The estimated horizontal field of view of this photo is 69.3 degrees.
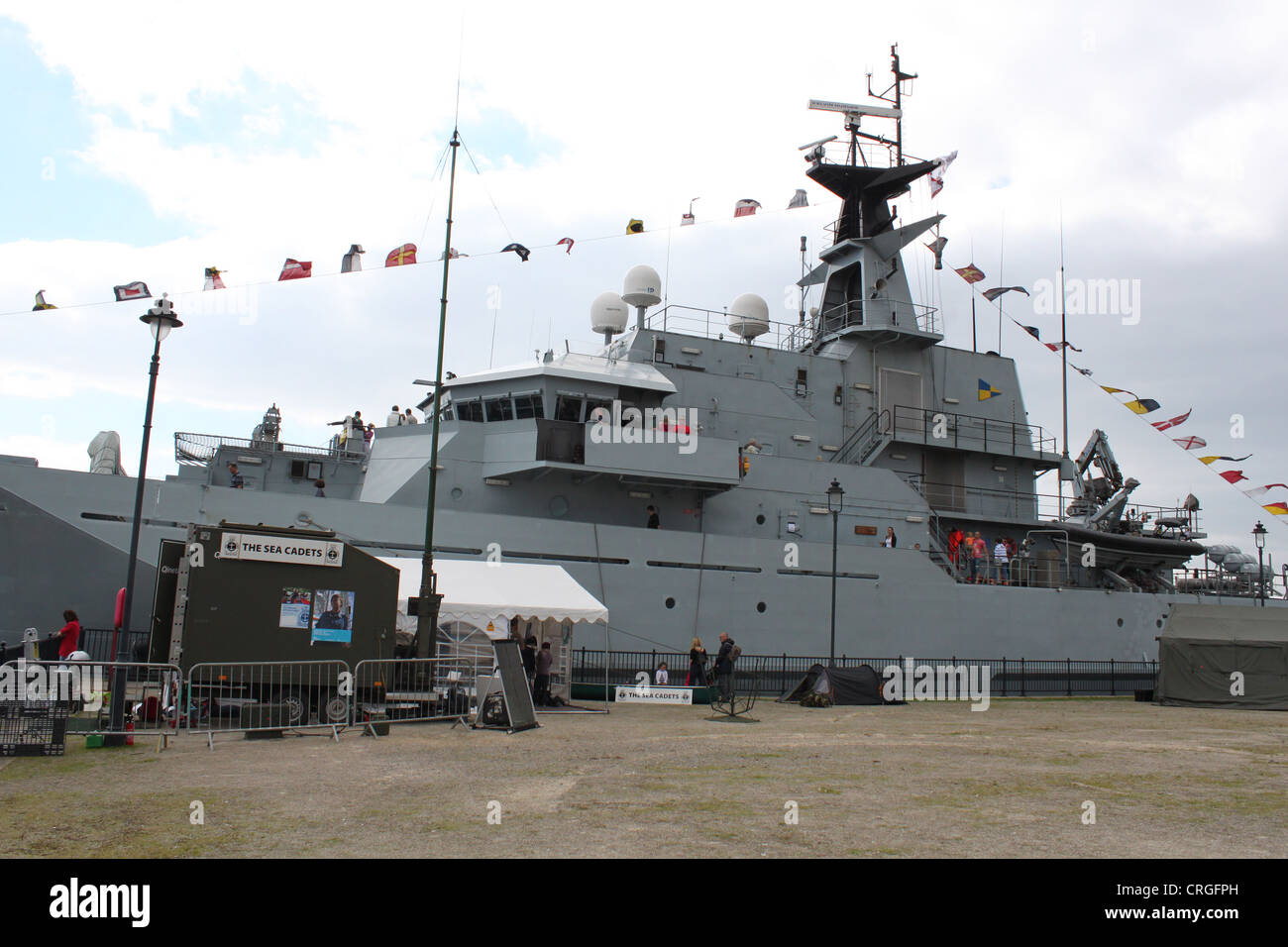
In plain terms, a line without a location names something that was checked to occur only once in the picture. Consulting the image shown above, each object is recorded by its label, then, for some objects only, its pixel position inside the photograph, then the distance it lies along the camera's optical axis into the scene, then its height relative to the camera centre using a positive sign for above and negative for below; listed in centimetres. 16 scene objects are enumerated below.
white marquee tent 1375 -12
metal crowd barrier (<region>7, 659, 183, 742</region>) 881 -118
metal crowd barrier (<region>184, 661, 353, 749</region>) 982 -123
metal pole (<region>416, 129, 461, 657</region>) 1219 -19
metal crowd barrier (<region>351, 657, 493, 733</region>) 1088 -126
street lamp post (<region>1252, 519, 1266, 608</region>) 2358 +187
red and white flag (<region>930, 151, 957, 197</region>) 2358 +1102
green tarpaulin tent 1647 -64
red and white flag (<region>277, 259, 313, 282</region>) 1387 +465
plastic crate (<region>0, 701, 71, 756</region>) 809 -135
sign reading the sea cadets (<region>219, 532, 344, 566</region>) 1017 +37
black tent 1566 -134
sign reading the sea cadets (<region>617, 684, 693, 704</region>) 1560 -159
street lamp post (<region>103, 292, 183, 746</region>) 883 +52
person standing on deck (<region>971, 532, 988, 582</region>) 2155 +121
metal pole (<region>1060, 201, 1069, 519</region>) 2474 +623
